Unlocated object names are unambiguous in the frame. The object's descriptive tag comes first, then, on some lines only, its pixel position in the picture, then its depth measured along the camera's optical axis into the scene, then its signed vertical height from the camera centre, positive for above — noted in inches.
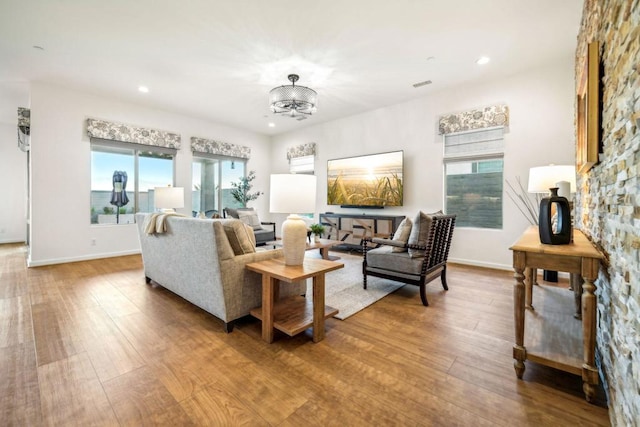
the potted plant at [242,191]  277.6 +21.5
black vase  65.8 -2.1
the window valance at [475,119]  162.1 +59.5
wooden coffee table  160.7 -20.3
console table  55.7 -28.5
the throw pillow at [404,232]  118.7 -8.9
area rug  107.8 -36.4
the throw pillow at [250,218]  223.0 -5.3
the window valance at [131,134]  190.2 +59.1
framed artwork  62.5 +26.0
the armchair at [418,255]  109.1 -18.3
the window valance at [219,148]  243.4 +61.7
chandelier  143.6 +60.8
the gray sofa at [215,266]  84.2 -18.5
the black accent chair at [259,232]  213.9 -16.5
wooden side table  78.5 -28.2
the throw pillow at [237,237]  91.5 -8.7
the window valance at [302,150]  265.4 +63.0
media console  199.9 -11.0
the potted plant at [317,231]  171.3 -12.2
